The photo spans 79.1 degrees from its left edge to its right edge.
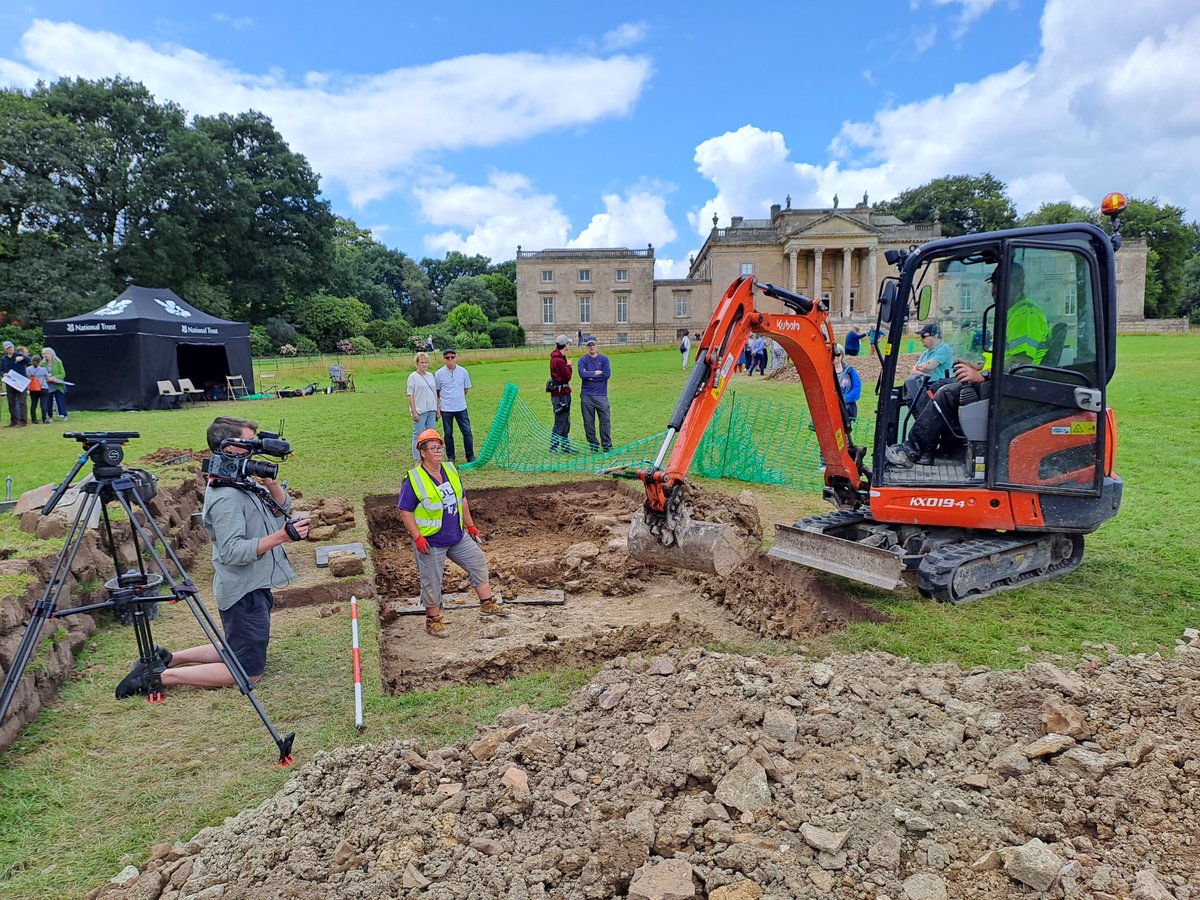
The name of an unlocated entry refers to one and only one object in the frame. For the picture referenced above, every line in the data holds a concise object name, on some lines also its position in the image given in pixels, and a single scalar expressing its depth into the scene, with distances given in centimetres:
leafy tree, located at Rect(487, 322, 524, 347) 6116
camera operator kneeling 421
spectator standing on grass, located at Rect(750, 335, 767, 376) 2543
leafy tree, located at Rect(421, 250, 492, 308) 8600
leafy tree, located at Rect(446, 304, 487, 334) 6023
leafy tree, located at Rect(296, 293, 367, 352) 4838
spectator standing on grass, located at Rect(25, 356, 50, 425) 1666
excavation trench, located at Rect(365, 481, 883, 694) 527
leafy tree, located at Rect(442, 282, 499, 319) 7088
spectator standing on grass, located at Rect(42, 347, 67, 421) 1747
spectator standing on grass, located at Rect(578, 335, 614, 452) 1171
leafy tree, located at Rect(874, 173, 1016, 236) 7094
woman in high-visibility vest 554
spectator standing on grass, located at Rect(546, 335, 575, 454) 1170
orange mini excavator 534
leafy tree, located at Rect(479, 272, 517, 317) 7569
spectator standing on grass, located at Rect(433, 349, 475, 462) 1080
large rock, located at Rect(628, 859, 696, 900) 257
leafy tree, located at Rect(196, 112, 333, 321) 4600
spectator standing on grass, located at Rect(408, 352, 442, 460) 1039
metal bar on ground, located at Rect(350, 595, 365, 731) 398
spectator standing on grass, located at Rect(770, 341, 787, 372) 2541
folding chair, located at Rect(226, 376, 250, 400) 2380
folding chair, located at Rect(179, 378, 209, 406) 2241
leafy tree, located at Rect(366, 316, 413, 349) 4975
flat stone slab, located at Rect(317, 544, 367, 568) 693
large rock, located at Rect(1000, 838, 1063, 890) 254
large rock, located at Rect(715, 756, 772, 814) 301
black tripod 351
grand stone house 6128
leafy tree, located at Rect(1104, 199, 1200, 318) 6322
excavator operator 537
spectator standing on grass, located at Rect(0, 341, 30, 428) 1591
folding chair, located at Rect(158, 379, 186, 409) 2119
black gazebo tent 2011
